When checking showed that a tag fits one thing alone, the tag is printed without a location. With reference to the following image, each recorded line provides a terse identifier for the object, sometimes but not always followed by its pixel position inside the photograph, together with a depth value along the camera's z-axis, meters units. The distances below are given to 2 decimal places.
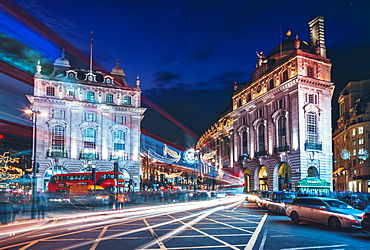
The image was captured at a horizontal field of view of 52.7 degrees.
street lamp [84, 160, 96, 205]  64.41
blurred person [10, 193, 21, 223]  20.34
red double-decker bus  50.44
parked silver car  16.20
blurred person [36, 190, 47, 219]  22.22
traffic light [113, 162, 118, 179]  31.06
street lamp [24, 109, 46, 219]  22.00
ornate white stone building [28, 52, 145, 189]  66.31
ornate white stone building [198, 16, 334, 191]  55.66
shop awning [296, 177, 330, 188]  46.12
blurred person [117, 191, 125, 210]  31.20
